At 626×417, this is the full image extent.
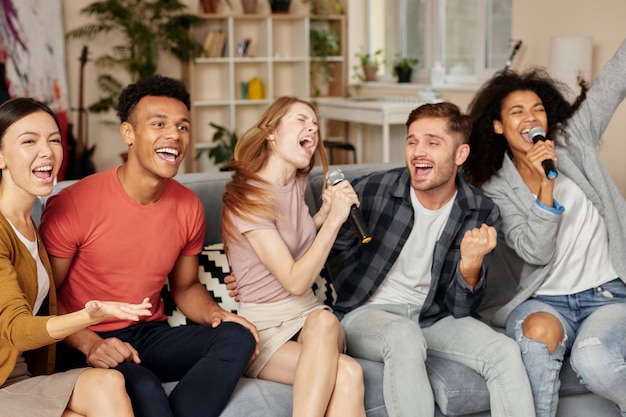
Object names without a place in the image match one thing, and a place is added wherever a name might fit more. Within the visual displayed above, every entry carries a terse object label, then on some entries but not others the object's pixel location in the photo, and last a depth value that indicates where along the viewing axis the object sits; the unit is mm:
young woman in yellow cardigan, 1613
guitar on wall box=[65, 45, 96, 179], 5617
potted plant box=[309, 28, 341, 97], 6605
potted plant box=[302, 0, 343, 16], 6562
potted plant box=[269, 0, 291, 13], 6430
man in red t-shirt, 1956
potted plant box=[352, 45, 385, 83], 6684
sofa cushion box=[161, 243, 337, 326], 2271
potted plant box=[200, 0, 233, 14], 6258
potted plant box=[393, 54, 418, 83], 6281
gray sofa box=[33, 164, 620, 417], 1943
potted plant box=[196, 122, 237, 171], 5883
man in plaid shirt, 2111
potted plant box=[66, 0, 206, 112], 5657
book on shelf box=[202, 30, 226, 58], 6258
